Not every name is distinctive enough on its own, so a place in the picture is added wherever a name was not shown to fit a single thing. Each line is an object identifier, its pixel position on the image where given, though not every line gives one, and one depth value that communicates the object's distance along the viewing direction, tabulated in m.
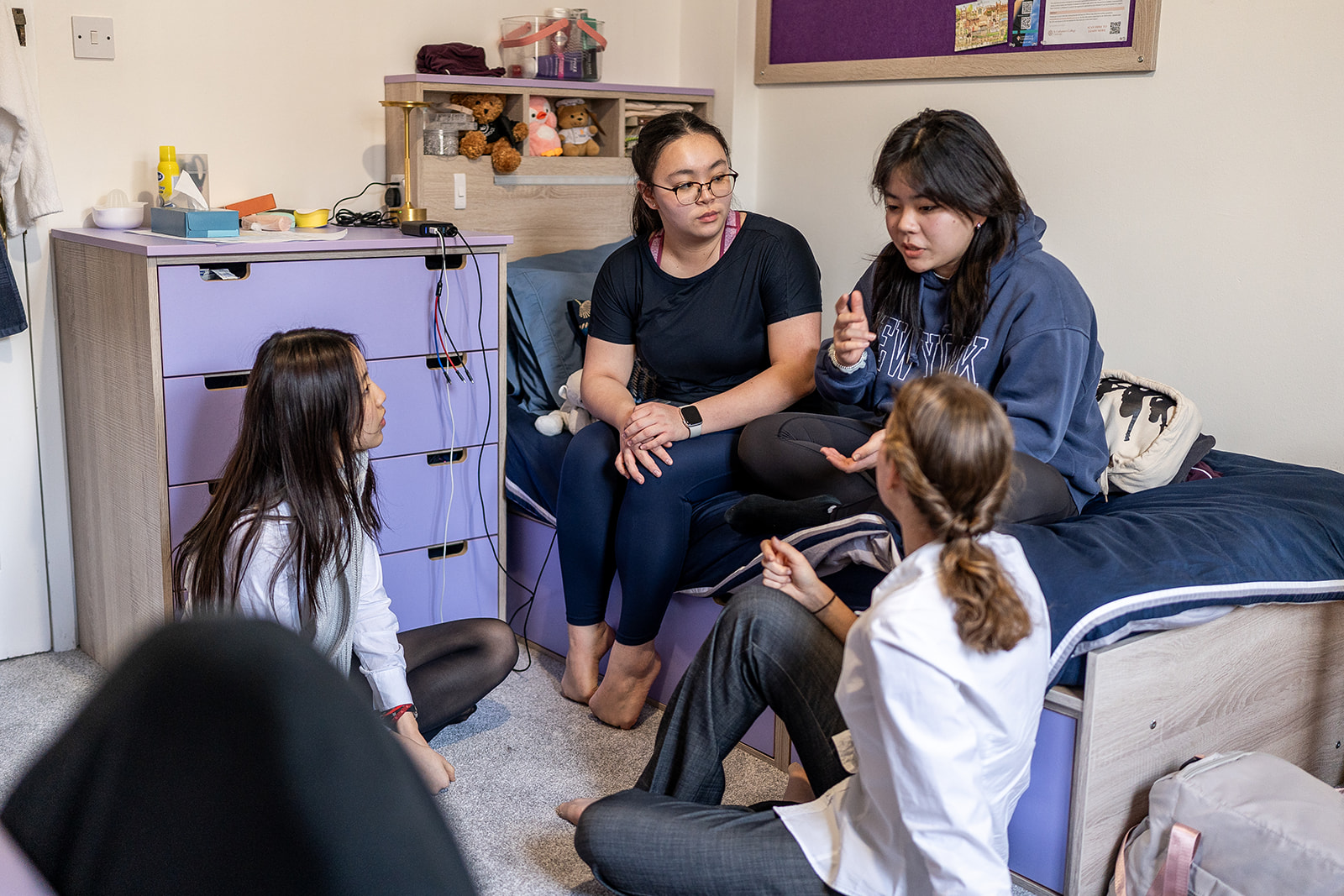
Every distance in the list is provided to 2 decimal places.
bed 1.52
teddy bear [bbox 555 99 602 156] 2.95
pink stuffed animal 2.87
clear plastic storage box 2.82
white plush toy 2.38
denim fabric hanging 2.19
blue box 2.06
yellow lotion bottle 2.34
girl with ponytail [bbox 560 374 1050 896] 1.17
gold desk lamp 2.48
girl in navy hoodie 1.75
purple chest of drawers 2.00
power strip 2.23
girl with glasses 2.06
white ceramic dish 2.26
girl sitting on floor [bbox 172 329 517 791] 1.64
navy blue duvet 1.52
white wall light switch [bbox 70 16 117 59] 2.29
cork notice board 2.27
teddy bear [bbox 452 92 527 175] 2.74
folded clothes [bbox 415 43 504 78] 2.69
